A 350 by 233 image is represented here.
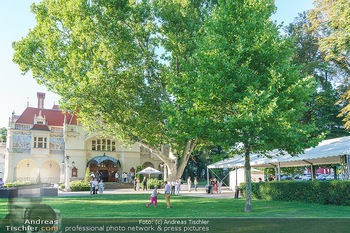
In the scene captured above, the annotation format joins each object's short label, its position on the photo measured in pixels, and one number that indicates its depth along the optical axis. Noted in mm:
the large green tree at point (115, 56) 23688
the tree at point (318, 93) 31786
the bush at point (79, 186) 36562
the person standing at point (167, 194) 16797
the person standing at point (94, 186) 29080
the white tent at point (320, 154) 19203
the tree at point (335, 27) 20812
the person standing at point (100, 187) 30072
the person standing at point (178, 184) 28591
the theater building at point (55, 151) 47688
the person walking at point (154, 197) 17203
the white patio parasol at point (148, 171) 36594
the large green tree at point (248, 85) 14211
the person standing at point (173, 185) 25953
